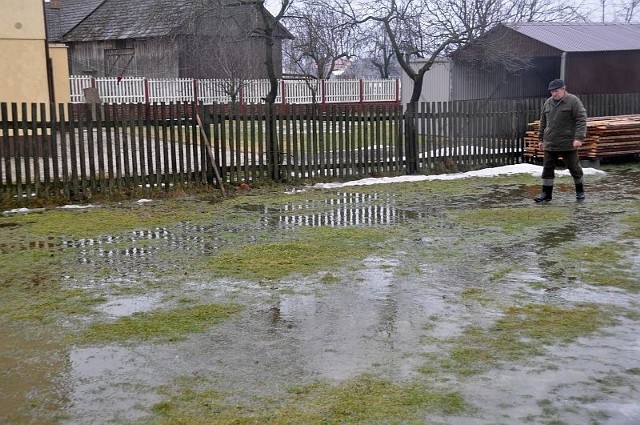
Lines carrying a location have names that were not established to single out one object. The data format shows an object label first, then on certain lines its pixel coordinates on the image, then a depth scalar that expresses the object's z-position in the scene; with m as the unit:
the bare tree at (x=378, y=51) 27.83
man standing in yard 10.89
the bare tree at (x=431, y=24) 22.25
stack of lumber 15.35
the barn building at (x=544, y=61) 24.08
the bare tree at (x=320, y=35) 24.34
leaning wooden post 12.23
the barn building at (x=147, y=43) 31.14
